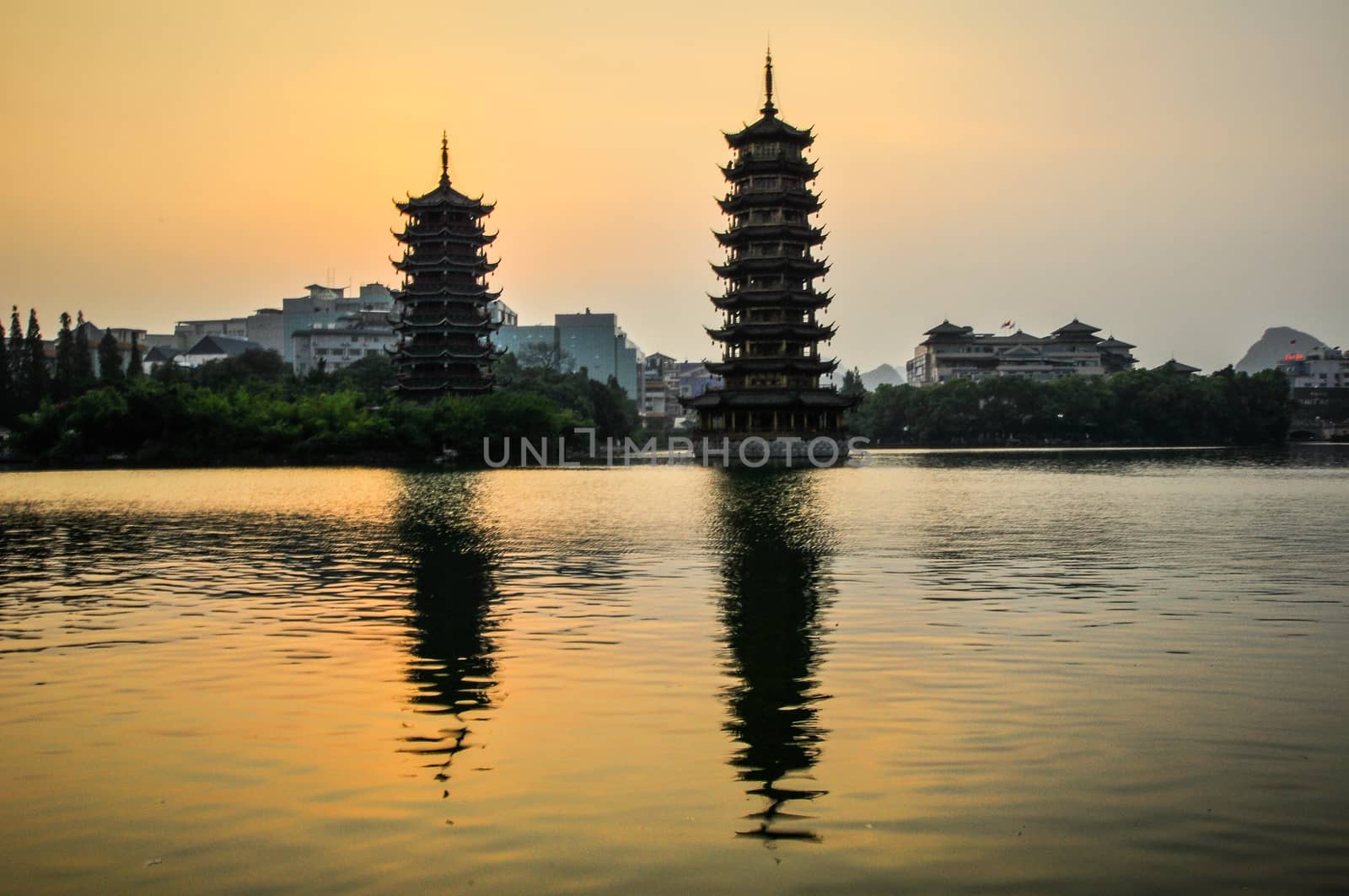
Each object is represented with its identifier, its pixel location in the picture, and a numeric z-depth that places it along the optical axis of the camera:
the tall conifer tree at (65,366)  82.88
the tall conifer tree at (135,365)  88.18
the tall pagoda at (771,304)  77.31
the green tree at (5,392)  83.25
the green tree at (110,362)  78.80
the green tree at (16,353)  87.33
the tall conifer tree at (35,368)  83.38
